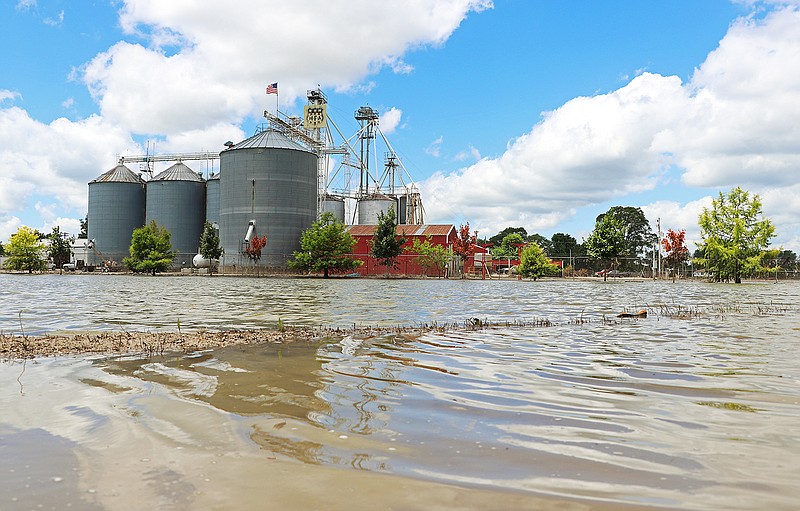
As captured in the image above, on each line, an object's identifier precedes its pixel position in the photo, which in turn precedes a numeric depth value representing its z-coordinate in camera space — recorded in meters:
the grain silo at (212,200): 72.42
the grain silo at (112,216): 75.44
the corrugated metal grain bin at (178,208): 73.88
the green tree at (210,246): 64.12
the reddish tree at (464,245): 66.00
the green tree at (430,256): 61.88
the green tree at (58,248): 81.94
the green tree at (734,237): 47.97
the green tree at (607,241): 56.50
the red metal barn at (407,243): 65.12
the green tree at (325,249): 59.22
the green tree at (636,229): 105.81
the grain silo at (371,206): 81.50
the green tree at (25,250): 71.88
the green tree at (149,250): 64.00
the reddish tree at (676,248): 61.44
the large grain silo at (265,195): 61.97
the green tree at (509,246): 105.31
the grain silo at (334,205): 83.31
